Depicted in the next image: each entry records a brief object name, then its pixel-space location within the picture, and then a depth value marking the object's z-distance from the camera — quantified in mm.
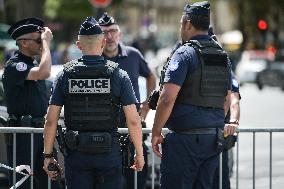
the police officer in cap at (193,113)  13070
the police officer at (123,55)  17750
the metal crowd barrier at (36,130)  15242
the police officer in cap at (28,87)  15906
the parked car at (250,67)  76125
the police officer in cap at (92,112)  12602
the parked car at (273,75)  74062
